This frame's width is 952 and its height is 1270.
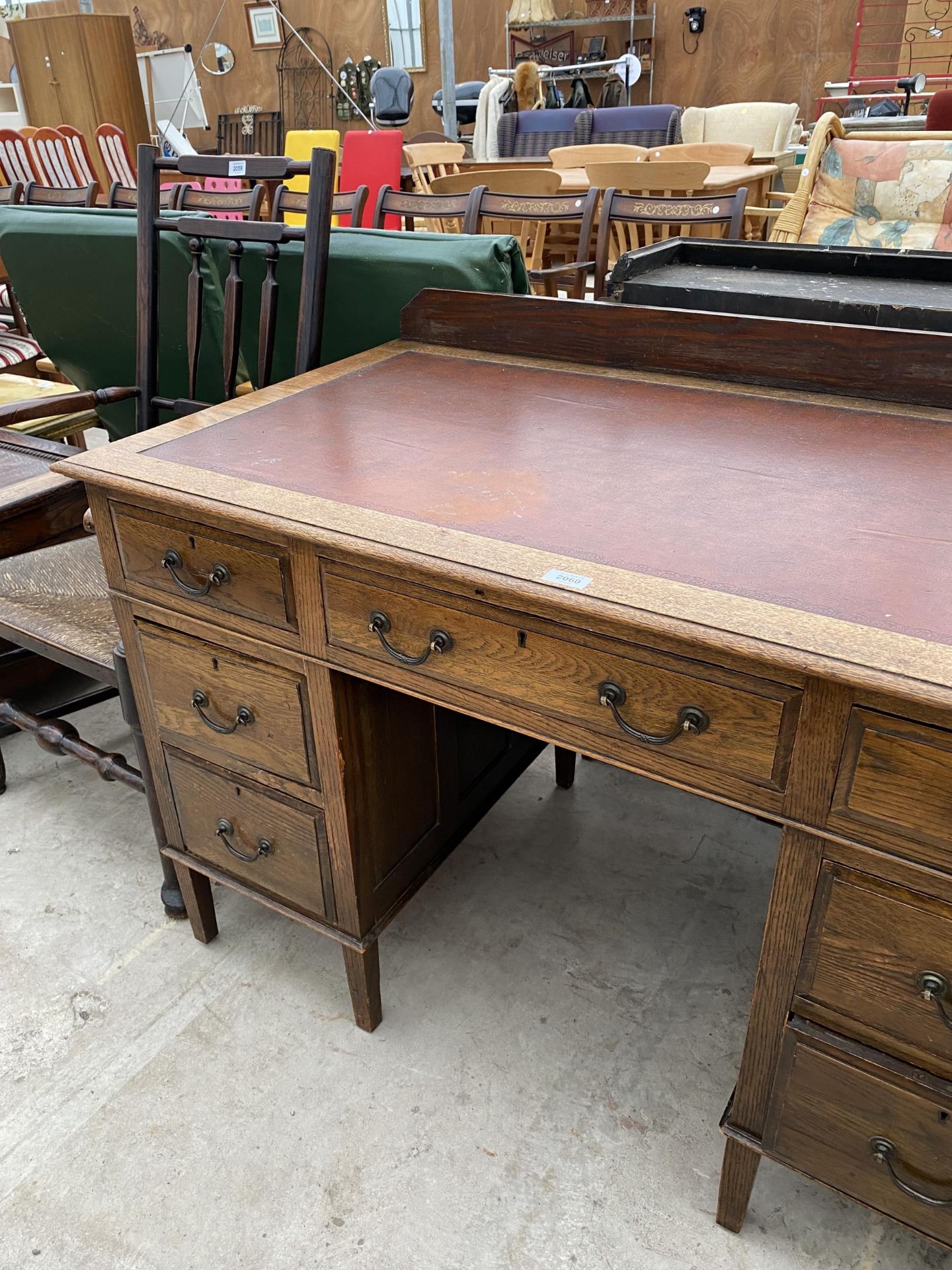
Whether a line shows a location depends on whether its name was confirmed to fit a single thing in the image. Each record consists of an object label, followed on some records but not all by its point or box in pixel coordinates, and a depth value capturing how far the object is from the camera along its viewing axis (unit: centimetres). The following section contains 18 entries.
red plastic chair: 489
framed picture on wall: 1003
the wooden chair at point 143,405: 142
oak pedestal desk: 73
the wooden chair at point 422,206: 265
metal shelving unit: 824
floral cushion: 326
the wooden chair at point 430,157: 465
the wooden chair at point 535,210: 255
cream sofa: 657
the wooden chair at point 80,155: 555
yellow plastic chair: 586
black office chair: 762
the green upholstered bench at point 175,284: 149
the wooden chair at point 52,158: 504
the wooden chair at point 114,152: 561
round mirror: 1045
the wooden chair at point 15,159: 488
